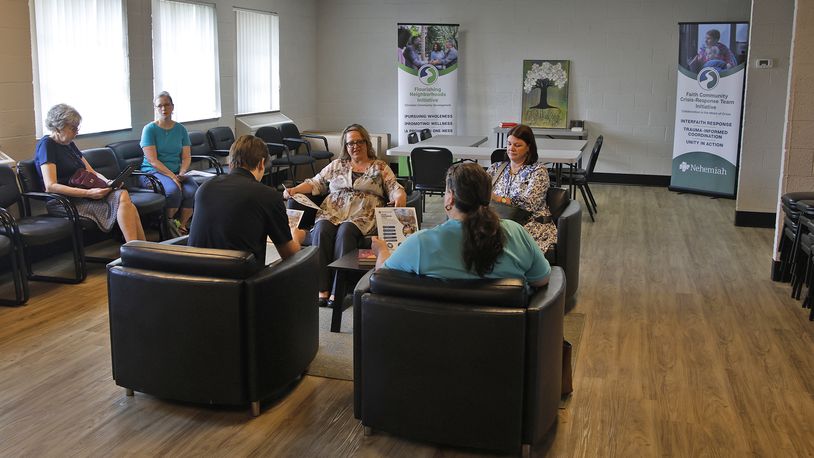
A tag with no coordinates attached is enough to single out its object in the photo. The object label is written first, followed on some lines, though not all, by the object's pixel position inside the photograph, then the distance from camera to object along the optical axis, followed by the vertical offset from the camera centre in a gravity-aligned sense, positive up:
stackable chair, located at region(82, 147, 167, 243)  6.50 -0.85
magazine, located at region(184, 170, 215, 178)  7.51 -0.78
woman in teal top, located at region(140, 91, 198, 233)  7.07 -0.62
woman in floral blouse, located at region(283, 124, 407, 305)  5.50 -0.67
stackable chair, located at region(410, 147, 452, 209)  7.73 -0.71
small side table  4.73 -1.08
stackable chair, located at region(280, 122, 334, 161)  10.30 -0.65
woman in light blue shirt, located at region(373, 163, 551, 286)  3.17 -0.57
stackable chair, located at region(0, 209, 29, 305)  5.19 -1.12
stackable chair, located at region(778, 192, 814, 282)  5.75 -0.91
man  3.72 -0.55
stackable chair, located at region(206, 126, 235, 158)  8.95 -0.57
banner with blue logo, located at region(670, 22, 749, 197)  9.55 -0.12
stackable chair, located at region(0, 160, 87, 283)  5.59 -0.92
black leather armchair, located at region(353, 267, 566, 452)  3.14 -1.00
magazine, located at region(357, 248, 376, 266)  4.72 -0.95
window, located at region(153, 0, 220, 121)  8.45 +0.28
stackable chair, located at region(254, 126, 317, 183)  9.60 -0.77
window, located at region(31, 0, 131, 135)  6.77 +0.19
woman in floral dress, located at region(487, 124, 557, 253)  5.33 -0.59
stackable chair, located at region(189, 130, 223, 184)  8.12 -0.68
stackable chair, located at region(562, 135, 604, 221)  8.54 -0.87
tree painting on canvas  10.98 -0.05
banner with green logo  10.98 +0.14
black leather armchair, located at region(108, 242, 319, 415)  3.49 -0.99
